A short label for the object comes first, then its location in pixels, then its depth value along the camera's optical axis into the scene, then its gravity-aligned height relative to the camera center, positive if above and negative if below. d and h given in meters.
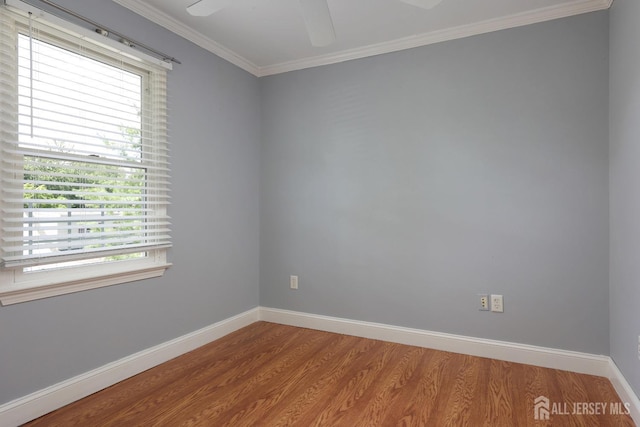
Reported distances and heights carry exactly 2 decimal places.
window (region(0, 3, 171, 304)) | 1.73 +0.33
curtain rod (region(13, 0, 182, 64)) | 1.87 +1.17
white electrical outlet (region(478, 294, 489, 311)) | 2.53 -0.64
